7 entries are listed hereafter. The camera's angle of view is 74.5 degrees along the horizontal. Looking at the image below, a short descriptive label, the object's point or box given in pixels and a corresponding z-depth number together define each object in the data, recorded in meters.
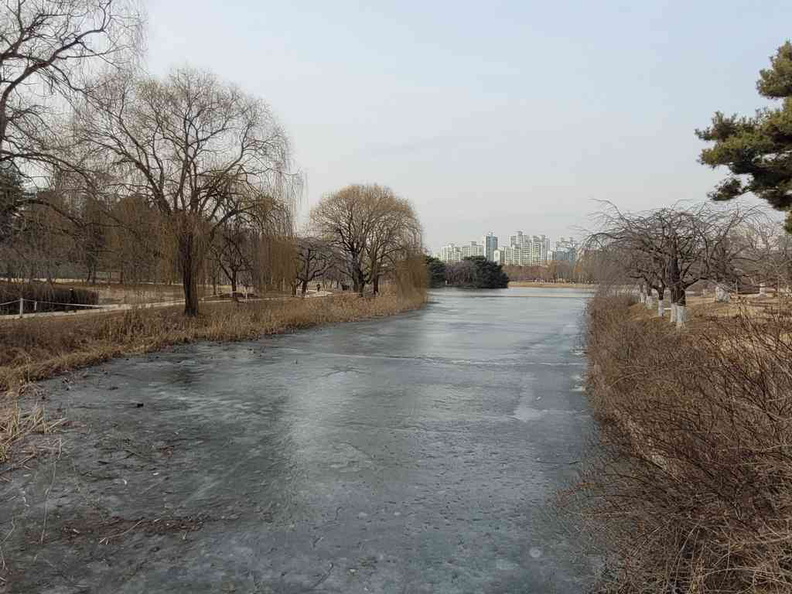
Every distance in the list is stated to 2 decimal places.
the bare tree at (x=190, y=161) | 14.32
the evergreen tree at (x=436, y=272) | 68.62
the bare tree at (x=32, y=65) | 8.95
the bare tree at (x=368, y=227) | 29.17
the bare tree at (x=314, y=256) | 31.52
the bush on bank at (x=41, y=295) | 10.31
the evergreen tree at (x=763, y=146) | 10.43
